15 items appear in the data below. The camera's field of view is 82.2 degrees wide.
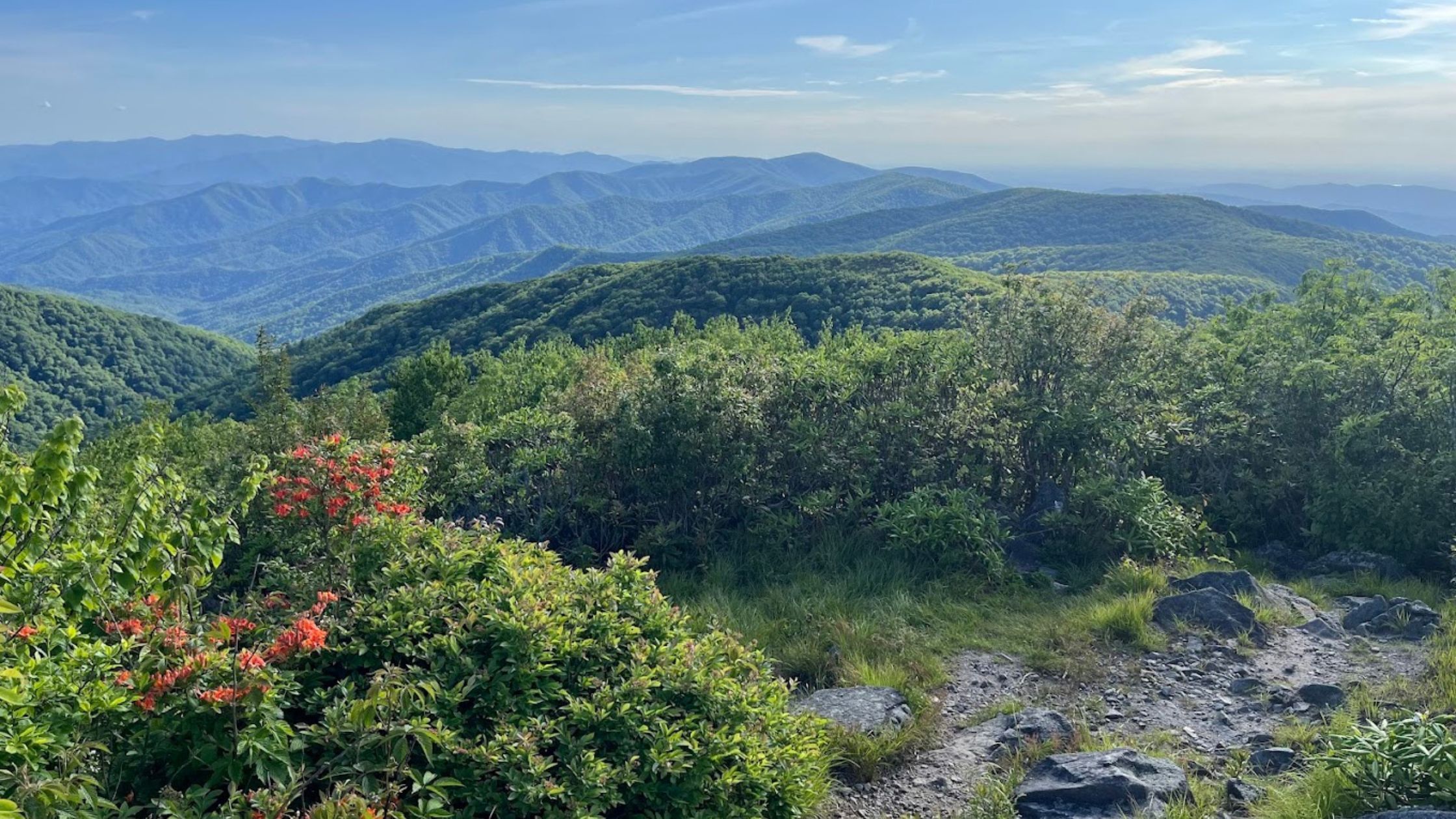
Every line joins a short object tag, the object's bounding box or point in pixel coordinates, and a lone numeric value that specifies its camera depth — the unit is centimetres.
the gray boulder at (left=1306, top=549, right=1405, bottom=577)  780
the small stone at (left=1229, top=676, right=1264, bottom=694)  557
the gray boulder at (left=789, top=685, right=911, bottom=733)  496
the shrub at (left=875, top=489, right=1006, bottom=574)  730
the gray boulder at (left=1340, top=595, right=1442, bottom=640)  634
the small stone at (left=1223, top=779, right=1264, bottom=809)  426
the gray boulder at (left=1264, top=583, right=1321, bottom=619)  679
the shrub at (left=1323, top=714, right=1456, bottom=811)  366
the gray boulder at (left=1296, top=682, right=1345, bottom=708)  528
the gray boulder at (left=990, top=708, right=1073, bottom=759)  484
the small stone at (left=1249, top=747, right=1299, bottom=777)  456
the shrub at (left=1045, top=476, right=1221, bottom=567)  767
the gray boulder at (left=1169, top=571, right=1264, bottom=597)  683
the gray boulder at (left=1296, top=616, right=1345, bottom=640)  636
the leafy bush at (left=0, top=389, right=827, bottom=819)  282
